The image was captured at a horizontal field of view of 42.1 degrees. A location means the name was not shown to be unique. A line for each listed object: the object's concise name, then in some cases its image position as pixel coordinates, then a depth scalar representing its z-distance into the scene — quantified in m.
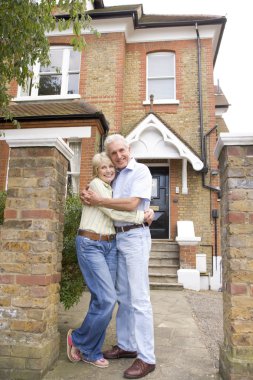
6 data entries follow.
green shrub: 3.45
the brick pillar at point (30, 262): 2.68
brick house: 8.66
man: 2.71
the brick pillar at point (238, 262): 2.54
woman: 2.74
